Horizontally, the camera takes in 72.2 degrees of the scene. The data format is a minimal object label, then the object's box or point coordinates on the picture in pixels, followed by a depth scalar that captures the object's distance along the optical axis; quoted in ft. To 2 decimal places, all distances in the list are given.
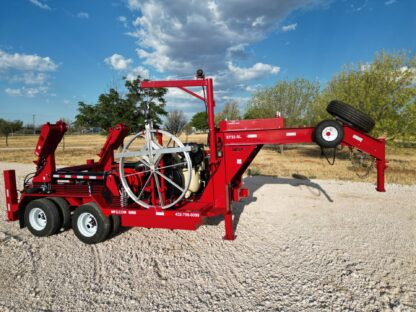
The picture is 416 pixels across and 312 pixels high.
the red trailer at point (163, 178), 13.51
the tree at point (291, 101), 71.41
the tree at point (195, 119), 192.54
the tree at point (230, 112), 86.60
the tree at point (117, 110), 45.24
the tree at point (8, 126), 126.11
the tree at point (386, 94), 41.29
